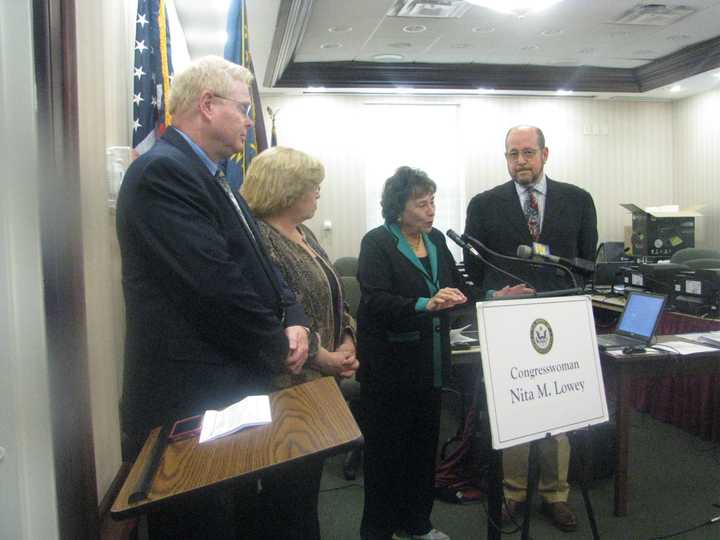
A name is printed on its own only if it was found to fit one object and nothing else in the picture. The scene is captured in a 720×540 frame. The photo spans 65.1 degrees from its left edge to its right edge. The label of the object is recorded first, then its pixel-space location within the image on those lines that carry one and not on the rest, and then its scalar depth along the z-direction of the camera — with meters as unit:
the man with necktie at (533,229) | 2.34
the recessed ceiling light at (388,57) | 5.56
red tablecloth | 3.21
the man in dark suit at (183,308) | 1.16
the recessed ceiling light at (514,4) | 4.08
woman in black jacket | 2.06
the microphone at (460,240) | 1.71
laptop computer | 2.54
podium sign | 1.36
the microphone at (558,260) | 1.54
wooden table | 2.43
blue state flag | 2.60
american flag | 1.66
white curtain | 6.55
